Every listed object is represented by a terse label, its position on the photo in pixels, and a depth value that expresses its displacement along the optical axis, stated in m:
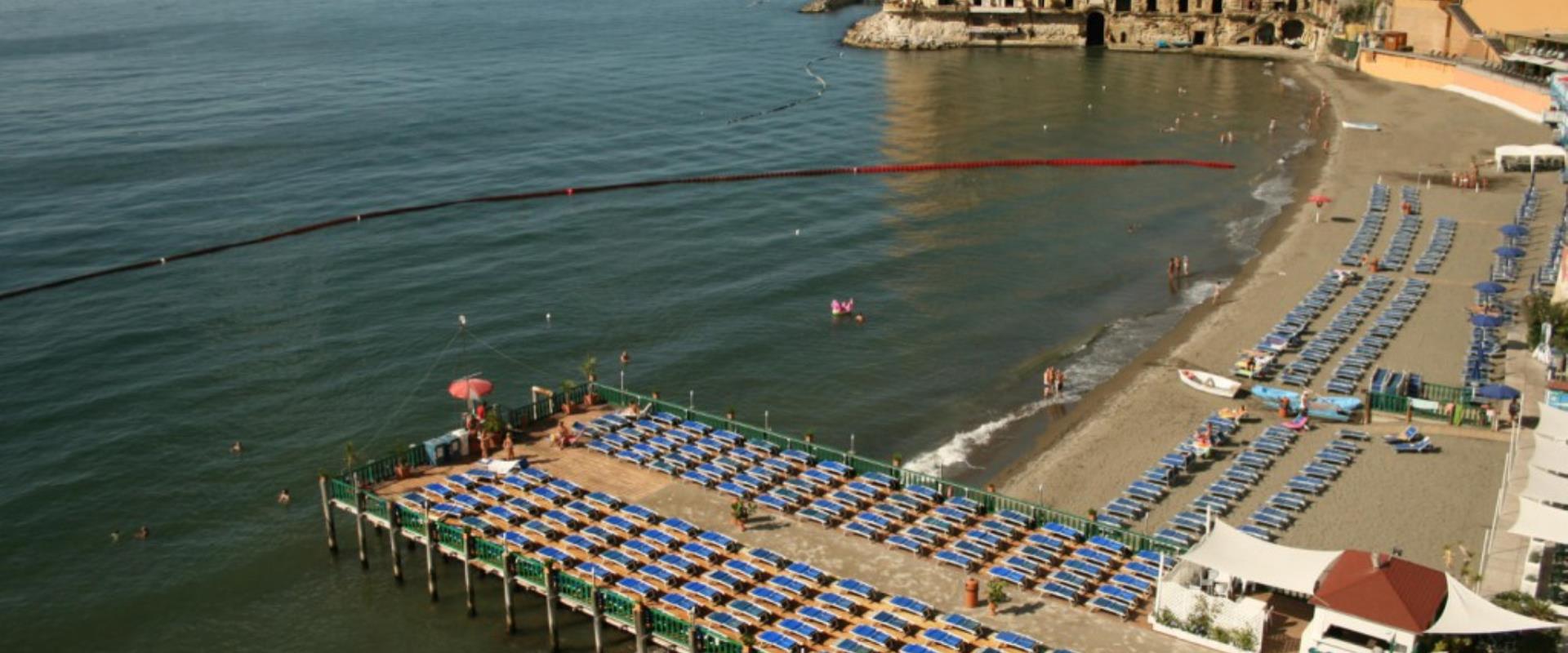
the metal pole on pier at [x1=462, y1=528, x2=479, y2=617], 41.72
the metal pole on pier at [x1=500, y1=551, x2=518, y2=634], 41.00
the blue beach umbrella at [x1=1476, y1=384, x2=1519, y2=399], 50.56
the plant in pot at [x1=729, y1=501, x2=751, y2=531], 42.56
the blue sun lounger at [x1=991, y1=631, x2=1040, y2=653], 35.38
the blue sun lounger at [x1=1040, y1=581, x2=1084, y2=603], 37.97
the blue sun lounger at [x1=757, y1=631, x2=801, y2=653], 36.00
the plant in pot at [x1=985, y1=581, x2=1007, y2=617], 37.50
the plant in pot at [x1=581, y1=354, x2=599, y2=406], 52.94
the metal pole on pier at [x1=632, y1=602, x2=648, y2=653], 37.53
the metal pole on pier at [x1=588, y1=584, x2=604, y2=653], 38.94
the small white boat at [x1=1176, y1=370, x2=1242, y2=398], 55.97
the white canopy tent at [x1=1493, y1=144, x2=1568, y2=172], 88.62
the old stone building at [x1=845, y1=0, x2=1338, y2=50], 149.12
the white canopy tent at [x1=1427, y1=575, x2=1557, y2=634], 31.70
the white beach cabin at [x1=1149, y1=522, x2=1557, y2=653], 32.34
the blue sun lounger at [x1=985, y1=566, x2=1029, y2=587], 38.78
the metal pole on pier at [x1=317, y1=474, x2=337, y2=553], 46.30
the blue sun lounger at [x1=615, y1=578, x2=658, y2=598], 39.16
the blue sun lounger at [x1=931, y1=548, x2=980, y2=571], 39.81
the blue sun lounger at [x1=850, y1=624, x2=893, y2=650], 35.88
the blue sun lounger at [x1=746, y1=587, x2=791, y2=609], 38.14
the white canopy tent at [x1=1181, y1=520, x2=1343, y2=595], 35.12
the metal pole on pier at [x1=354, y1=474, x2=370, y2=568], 44.84
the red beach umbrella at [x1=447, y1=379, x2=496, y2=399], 49.88
